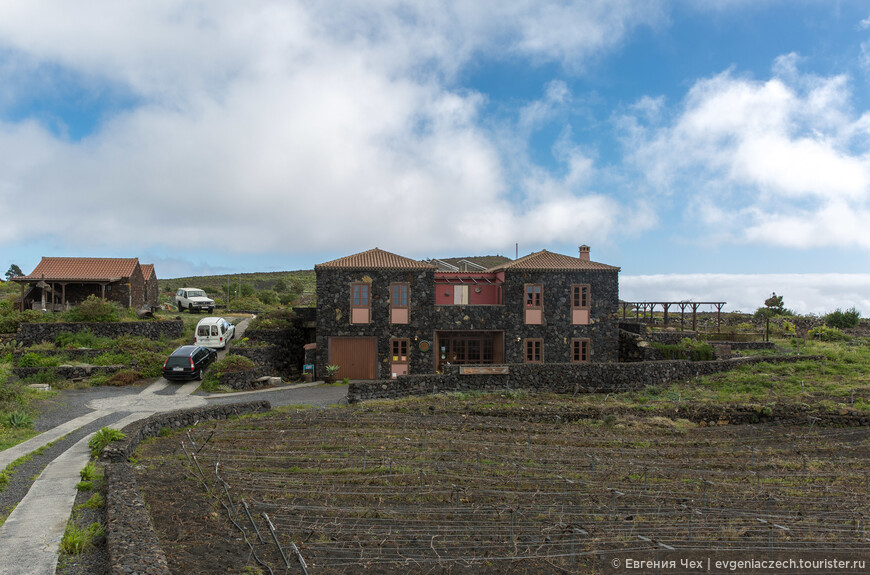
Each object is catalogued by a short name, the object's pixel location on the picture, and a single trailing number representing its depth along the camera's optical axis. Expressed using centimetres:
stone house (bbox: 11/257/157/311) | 3397
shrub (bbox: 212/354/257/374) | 2419
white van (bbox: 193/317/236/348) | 2973
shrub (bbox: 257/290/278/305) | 5478
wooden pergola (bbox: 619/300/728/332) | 3381
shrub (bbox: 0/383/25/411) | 1727
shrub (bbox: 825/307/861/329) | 4591
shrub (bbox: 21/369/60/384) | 2286
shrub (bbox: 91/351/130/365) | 2542
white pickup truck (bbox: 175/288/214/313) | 4081
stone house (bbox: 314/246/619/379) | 2781
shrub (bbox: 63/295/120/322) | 2966
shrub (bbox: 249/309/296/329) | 3173
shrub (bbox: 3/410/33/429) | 1552
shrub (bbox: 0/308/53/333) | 2858
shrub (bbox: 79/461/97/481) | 1066
